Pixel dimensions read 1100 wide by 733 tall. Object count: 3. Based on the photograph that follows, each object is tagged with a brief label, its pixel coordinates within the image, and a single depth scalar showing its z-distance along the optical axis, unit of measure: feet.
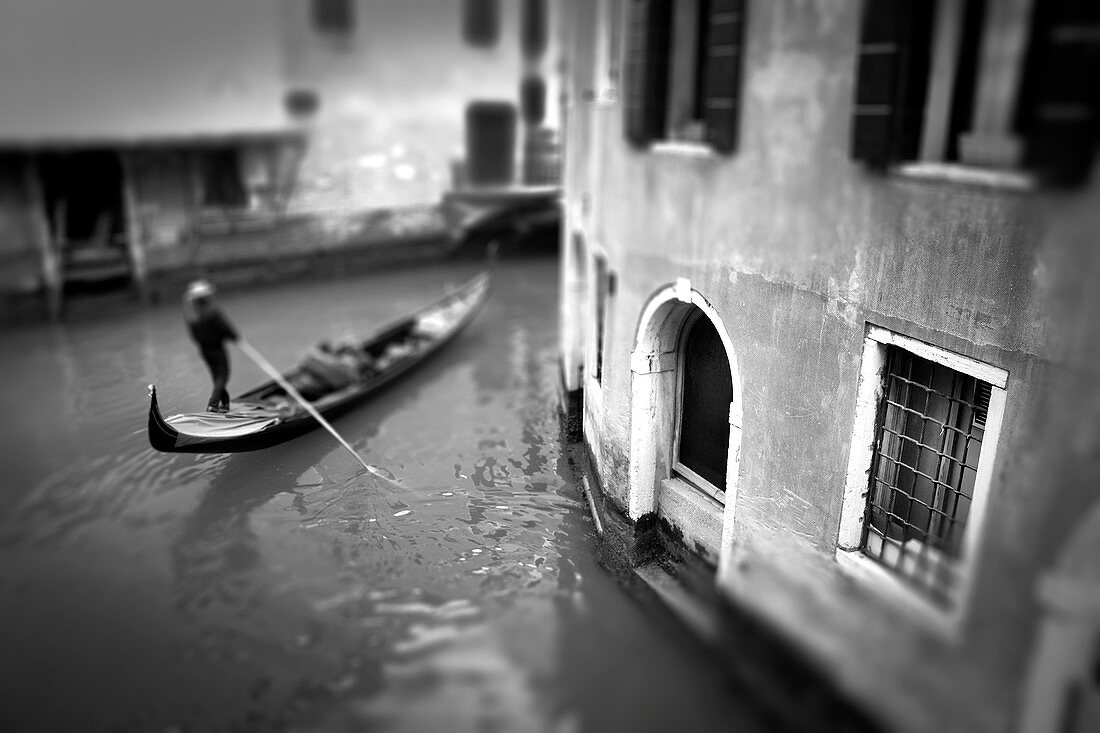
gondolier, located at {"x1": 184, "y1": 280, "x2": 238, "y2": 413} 23.79
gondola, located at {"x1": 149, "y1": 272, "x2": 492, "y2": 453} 20.95
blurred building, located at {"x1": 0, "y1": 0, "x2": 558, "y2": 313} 35.96
